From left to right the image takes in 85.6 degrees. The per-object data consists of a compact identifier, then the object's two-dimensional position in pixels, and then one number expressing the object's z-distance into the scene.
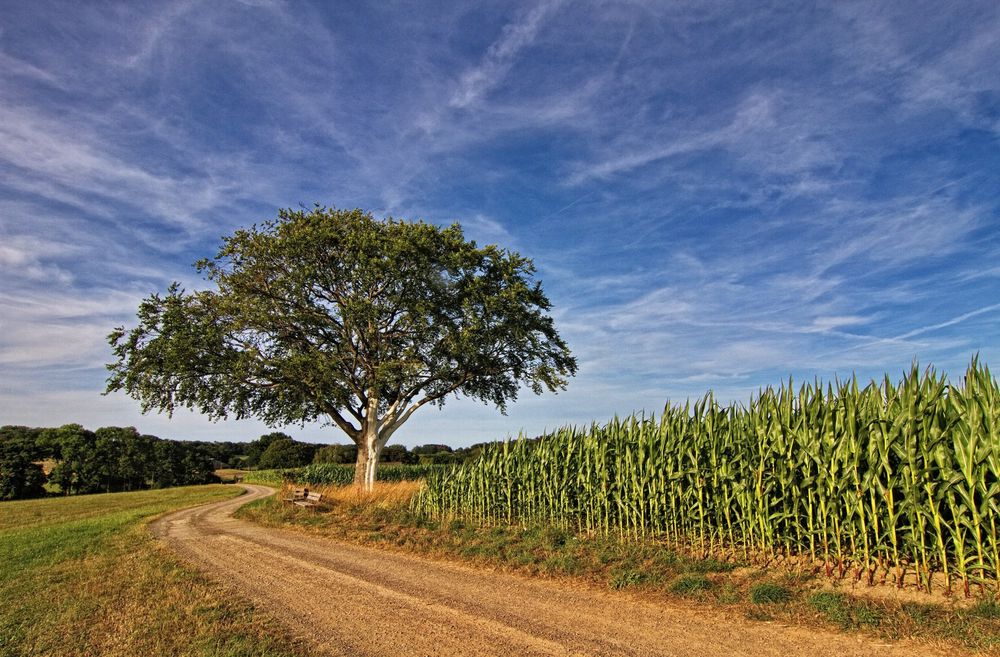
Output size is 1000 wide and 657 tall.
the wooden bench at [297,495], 20.92
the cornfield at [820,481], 6.96
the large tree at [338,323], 23.34
